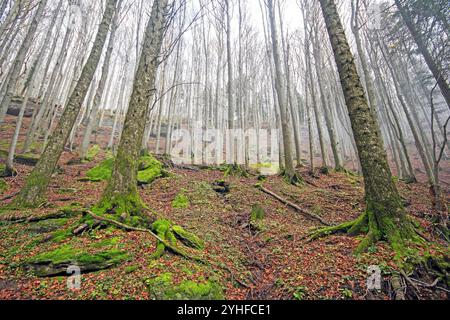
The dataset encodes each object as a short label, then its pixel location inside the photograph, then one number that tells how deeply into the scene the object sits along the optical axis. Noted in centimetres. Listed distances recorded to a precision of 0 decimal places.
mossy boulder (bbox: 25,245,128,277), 276
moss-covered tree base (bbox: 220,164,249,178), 1082
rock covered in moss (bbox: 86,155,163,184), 874
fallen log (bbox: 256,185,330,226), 601
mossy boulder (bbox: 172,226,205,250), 411
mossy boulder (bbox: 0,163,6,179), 768
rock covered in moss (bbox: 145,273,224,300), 254
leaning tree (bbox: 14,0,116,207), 514
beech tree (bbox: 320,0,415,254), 345
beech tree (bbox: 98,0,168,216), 429
